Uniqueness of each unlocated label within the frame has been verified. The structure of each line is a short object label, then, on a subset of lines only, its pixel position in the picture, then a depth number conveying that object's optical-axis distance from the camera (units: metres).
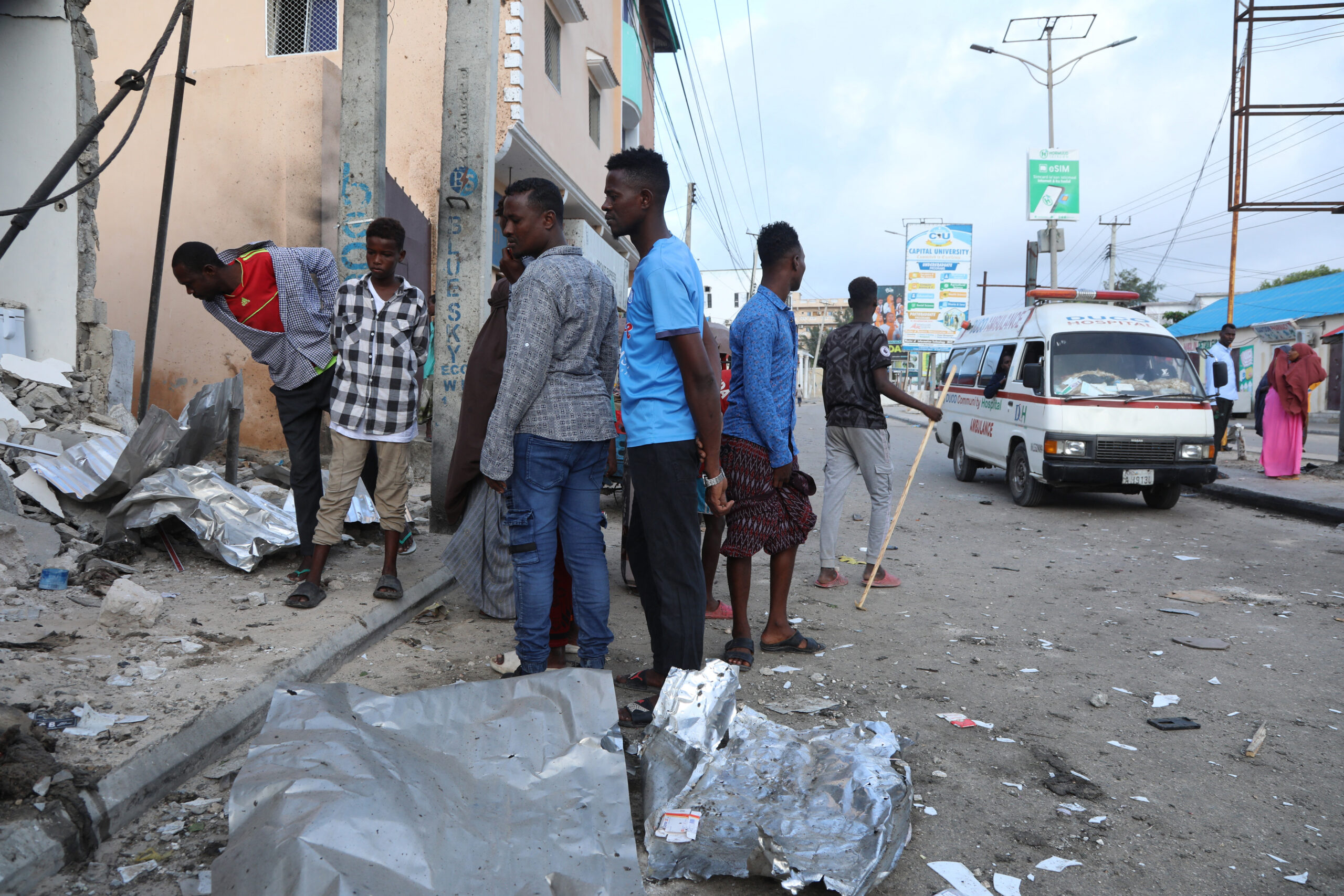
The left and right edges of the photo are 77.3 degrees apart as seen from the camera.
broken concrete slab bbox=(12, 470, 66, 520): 4.67
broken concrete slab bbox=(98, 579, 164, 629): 3.60
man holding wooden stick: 5.57
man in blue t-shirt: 3.05
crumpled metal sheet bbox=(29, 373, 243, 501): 4.76
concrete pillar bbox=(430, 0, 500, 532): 6.19
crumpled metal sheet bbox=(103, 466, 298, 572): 4.63
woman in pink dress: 10.45
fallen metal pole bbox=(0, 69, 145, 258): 3.45
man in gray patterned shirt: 3.02
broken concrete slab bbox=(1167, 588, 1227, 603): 5.39
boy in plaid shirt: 4.21
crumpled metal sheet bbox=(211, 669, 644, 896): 1.89
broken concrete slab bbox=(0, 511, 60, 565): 4.16
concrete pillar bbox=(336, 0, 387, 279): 6.11
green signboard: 20.27
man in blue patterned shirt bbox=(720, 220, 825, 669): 3.79
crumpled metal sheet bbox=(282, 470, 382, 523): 5.58
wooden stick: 5.09
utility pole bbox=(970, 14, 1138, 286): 23.02
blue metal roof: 25.94
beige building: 8.82
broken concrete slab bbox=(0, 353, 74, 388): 5.70
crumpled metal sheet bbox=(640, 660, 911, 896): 2.17
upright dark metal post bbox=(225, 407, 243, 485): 5.63
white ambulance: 8.58
